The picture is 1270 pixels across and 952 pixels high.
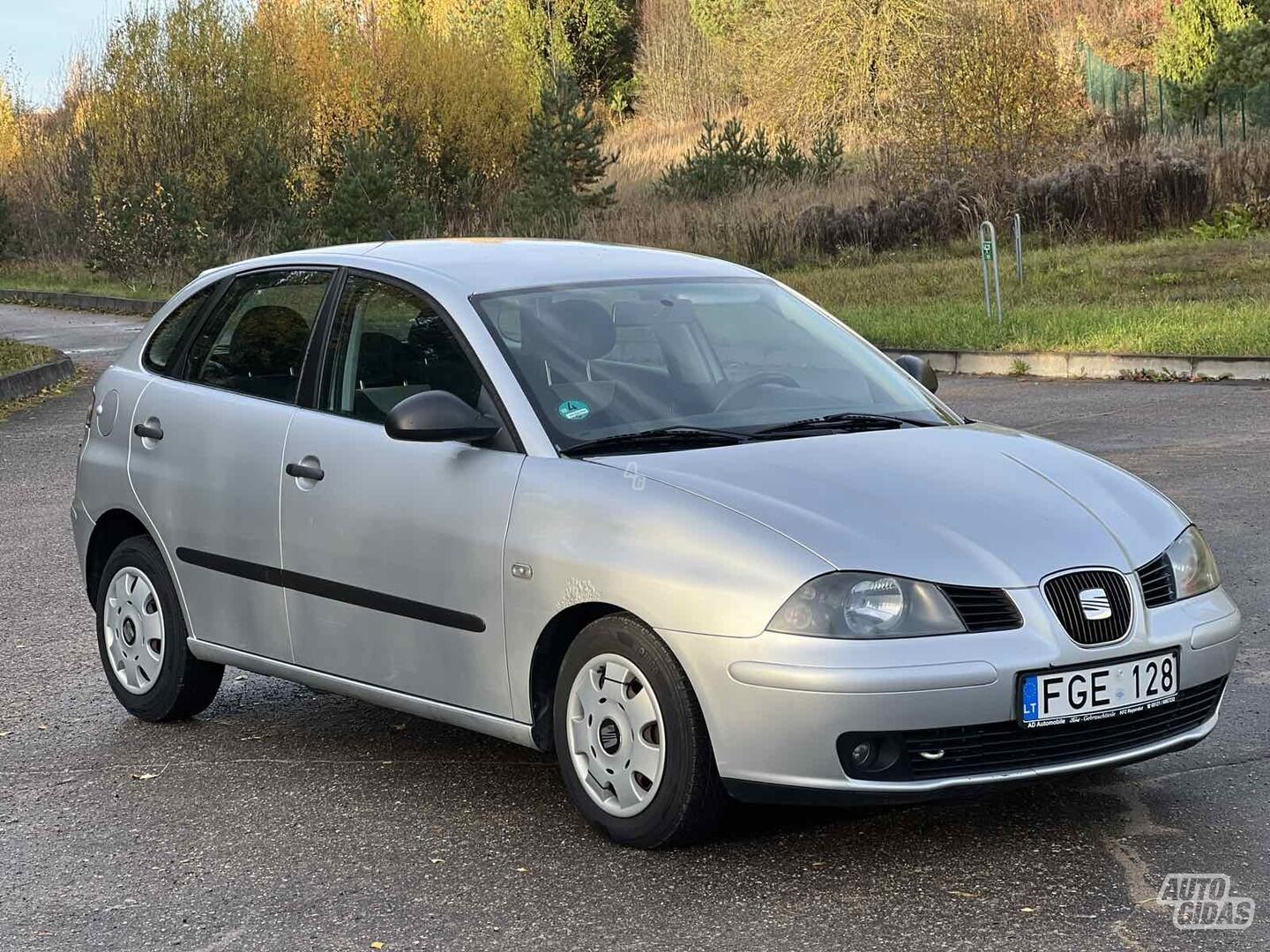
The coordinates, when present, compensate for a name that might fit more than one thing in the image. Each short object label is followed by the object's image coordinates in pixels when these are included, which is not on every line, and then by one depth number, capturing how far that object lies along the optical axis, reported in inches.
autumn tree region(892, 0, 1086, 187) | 1160.8
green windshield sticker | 199.0
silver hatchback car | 169.2
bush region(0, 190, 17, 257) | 1656.0
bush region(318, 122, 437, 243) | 1350.9
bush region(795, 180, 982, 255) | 1101.1
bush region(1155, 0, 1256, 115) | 1708.9
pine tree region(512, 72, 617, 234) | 1396.4
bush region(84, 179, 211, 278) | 1360.7
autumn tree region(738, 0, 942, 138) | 1893.5
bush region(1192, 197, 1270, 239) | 962.1
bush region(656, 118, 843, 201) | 1393.9
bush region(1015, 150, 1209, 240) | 1019.9
